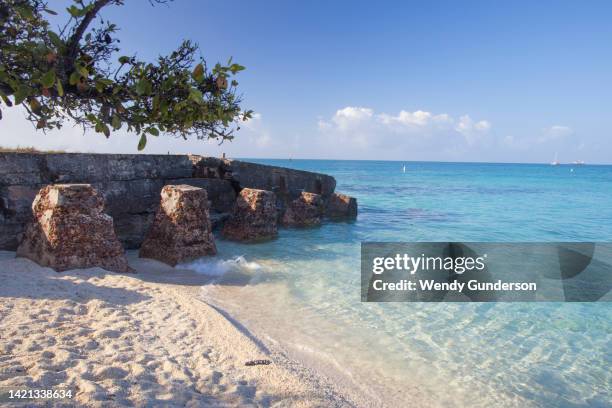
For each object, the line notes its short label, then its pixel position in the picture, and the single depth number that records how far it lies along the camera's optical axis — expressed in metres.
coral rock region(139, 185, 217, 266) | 8.13
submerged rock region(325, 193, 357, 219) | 15.95
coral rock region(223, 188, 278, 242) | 10.97
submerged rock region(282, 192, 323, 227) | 13.72
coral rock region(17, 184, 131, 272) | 6.36
